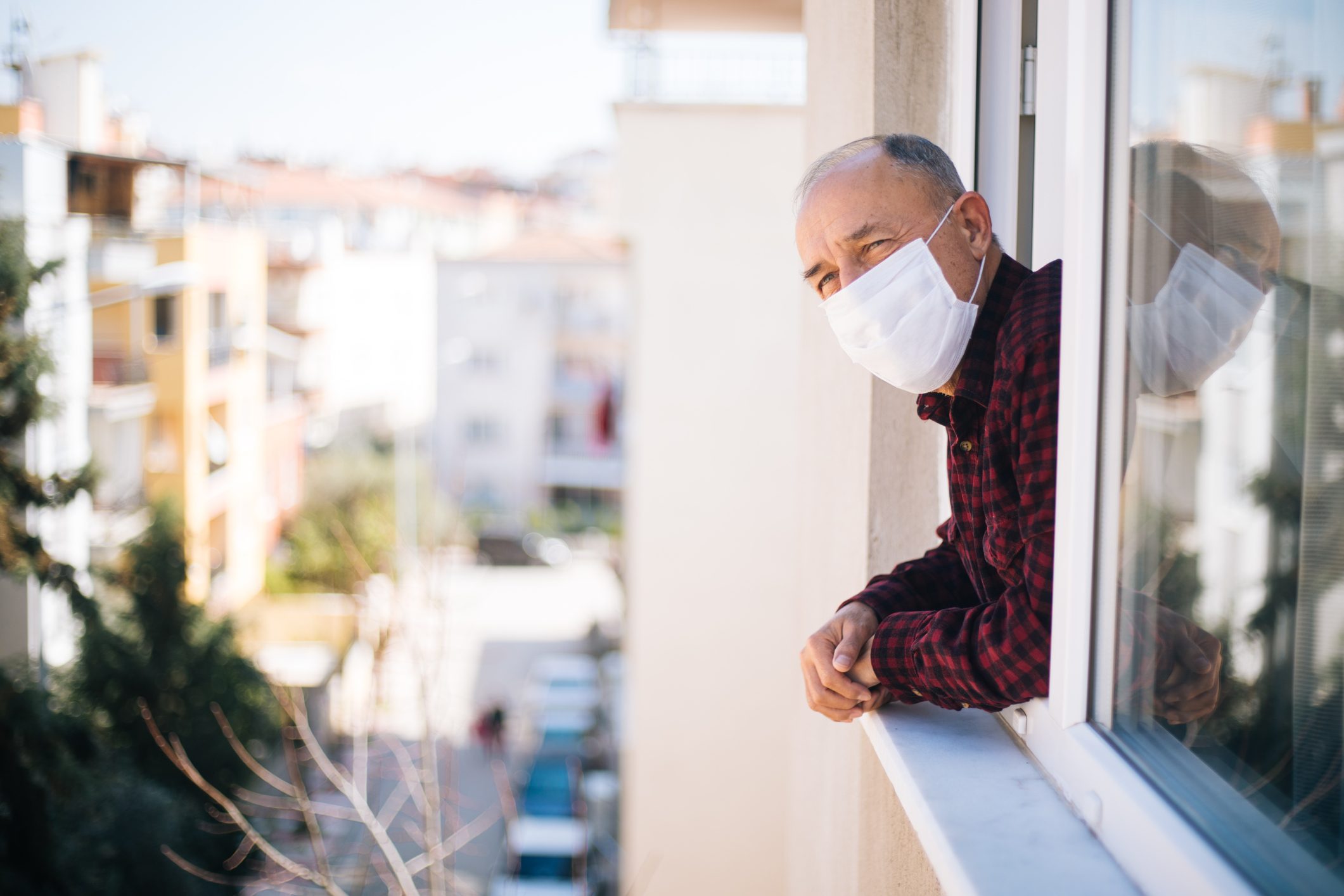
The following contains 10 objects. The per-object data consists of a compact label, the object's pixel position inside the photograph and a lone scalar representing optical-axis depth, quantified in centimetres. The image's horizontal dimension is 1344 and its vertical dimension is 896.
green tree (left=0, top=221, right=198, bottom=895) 676
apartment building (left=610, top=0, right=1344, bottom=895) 86
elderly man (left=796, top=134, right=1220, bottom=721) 123
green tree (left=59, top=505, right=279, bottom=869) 894
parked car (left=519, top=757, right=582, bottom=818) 1362
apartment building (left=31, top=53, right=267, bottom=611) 1206
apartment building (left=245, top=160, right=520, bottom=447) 2866
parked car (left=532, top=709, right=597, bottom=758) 1559
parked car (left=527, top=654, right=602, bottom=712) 1745
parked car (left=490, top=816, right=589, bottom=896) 1141
